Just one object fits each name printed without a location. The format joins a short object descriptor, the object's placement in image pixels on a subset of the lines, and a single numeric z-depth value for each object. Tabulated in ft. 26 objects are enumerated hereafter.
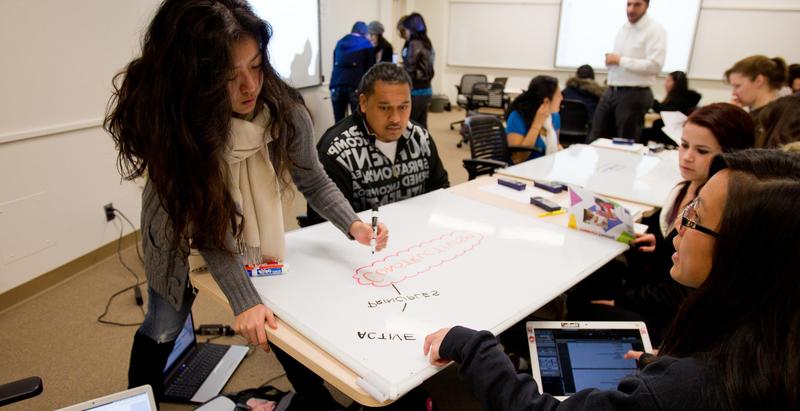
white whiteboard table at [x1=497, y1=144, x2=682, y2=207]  7.75
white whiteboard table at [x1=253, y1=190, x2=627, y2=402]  3.48
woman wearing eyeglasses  2.17
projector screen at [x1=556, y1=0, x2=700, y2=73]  22.54
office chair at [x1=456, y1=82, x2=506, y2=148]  22.00
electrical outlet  9.40
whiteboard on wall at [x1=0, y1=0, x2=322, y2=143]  7.45
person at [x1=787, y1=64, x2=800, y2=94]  12.77
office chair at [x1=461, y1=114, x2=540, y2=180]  10.73
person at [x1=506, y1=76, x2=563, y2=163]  10.30
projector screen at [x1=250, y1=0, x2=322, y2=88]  14.12
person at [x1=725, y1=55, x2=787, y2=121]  9.92
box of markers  4.44
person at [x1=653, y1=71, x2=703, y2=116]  15.37
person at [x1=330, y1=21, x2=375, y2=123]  14.92
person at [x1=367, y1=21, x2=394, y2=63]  16.08
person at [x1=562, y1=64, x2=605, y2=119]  15.96
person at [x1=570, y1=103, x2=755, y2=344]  5.41
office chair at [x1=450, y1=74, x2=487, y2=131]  24.85
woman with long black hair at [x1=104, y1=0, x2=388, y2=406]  3.30
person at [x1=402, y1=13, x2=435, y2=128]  16.11
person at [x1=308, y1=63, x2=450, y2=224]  6.40
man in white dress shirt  12.43
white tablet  3.94
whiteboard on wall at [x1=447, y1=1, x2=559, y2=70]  25.99
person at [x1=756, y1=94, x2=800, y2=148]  6.29
